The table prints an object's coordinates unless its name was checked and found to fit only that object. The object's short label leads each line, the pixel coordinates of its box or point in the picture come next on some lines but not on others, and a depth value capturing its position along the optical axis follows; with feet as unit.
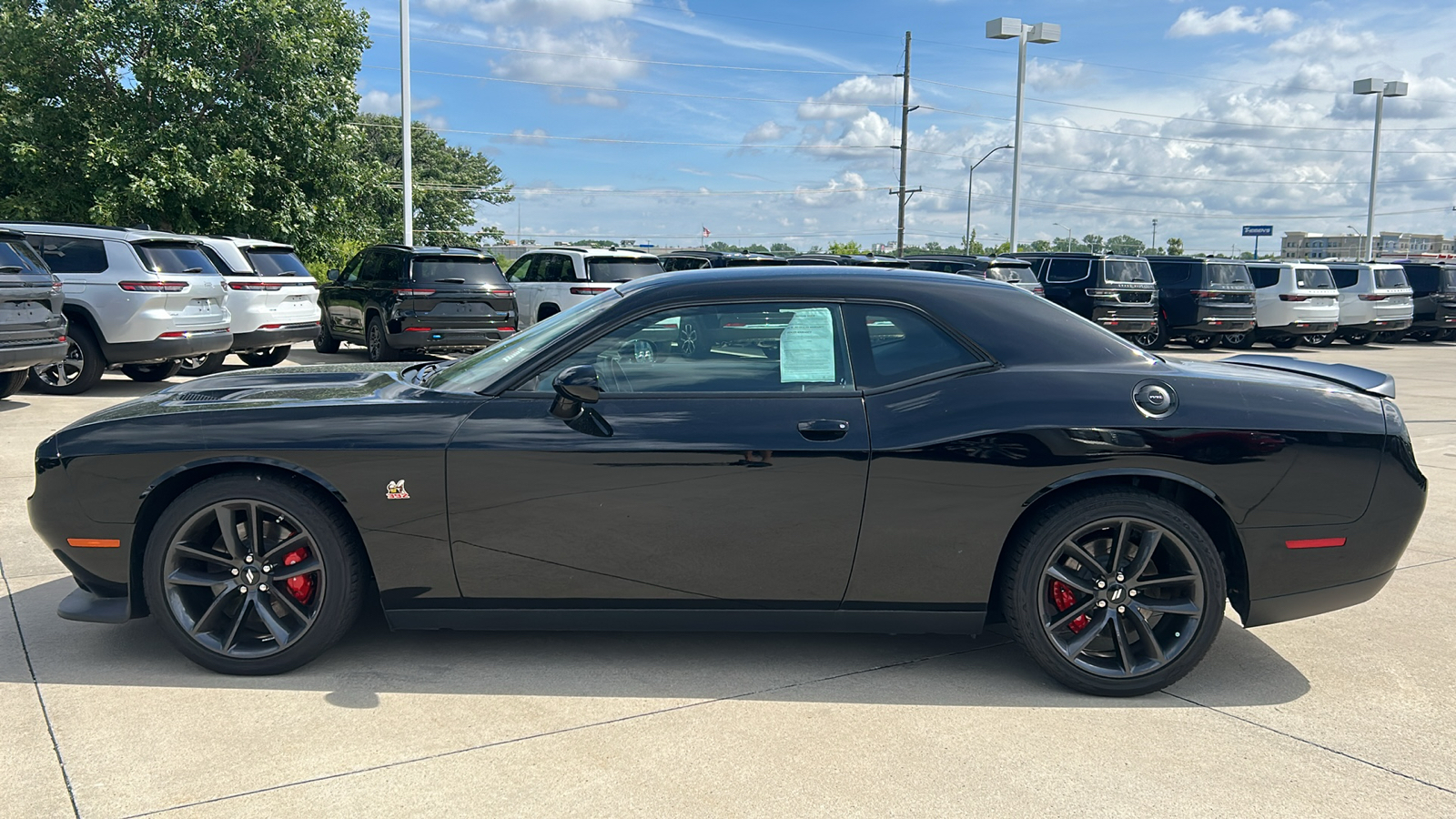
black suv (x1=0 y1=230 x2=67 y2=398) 30.12
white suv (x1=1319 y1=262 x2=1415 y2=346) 76.43
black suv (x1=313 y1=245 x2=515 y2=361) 48.06
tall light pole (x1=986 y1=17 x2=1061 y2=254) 100.78
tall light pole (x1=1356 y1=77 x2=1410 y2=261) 134.72
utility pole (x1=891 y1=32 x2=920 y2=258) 131.13
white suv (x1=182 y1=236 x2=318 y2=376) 41.86
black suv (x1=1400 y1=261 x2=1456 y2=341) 83.30
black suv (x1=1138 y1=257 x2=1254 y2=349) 68.74
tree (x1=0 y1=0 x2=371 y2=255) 63.46
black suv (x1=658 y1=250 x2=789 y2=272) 63.64
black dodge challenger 12.07
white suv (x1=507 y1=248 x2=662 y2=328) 54.13
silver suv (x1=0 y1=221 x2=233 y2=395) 35.76
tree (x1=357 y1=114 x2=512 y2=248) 203.62
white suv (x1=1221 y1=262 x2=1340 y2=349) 72.33
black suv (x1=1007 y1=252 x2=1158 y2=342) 66.13
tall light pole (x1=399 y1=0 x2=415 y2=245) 73.00
